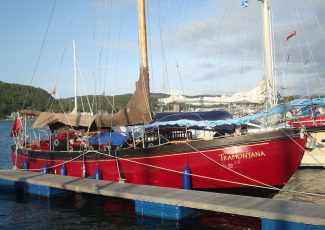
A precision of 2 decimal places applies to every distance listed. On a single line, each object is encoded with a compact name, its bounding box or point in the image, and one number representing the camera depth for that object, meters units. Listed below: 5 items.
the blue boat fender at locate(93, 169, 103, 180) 12.15
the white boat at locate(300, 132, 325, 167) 15.72
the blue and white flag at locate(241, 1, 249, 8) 17.94
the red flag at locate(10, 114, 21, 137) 18.55
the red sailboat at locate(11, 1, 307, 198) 9.66
